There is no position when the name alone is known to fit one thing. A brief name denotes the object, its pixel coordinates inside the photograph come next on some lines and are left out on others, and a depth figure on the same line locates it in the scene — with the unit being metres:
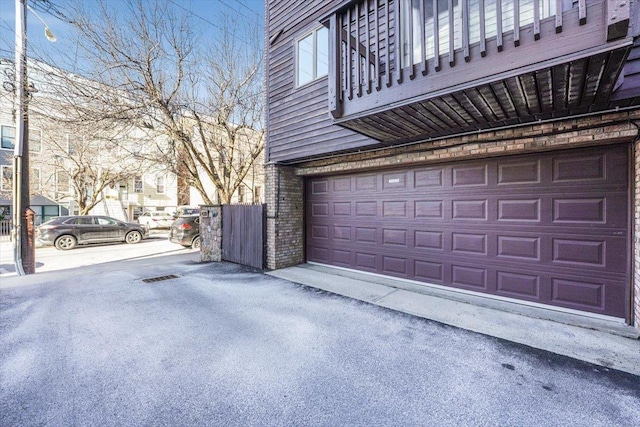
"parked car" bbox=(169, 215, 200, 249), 10.66
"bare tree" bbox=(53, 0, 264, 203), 6.76
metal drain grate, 5.78
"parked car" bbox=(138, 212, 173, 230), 16.73
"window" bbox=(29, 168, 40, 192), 15.85
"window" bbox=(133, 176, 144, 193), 20.39
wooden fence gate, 6.80
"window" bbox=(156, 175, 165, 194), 21.49
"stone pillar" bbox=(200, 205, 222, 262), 8.00
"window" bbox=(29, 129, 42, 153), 15.15
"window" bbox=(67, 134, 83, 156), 13.04
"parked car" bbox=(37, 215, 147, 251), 10.58
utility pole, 6.19
